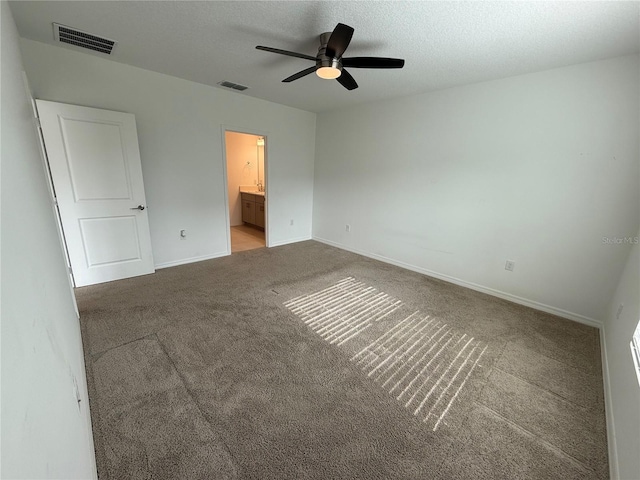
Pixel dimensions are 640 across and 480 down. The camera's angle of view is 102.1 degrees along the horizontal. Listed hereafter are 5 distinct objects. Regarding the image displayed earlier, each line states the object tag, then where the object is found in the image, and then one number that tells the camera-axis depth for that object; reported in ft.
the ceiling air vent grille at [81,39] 7.08
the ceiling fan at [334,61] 6.31
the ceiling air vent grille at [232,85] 10.85
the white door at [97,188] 8.51
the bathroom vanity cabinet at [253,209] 18.07
